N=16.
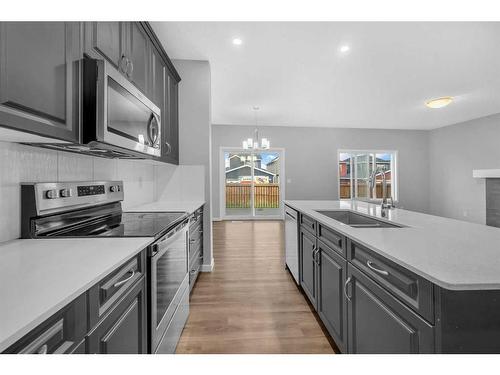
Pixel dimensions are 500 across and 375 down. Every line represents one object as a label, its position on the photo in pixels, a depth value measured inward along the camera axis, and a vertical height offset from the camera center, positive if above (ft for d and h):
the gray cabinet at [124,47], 4.24 +2.92
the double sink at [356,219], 5.93 -0.80
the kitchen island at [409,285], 2.40 -1.14
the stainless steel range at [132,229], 4.02 -0.67
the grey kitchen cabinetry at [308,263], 6.41 -2.02
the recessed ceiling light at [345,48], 9.52 +5.37
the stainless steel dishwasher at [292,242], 8.14 -1.82
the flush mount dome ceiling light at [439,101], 15.18 +5.26
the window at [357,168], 24.77 +2.10
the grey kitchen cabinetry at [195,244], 7.59 -1.76
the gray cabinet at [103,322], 1.93 -1.23
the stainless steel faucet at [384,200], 6.93 -0.31
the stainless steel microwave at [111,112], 3.88 +1.40
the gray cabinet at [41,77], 2.64 +1.37
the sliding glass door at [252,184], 23.89 +0.64
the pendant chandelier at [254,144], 17.53 +3.24
